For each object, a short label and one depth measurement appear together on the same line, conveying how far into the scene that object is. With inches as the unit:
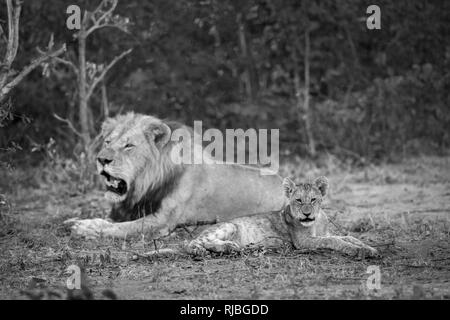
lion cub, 486.9
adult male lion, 564.7
